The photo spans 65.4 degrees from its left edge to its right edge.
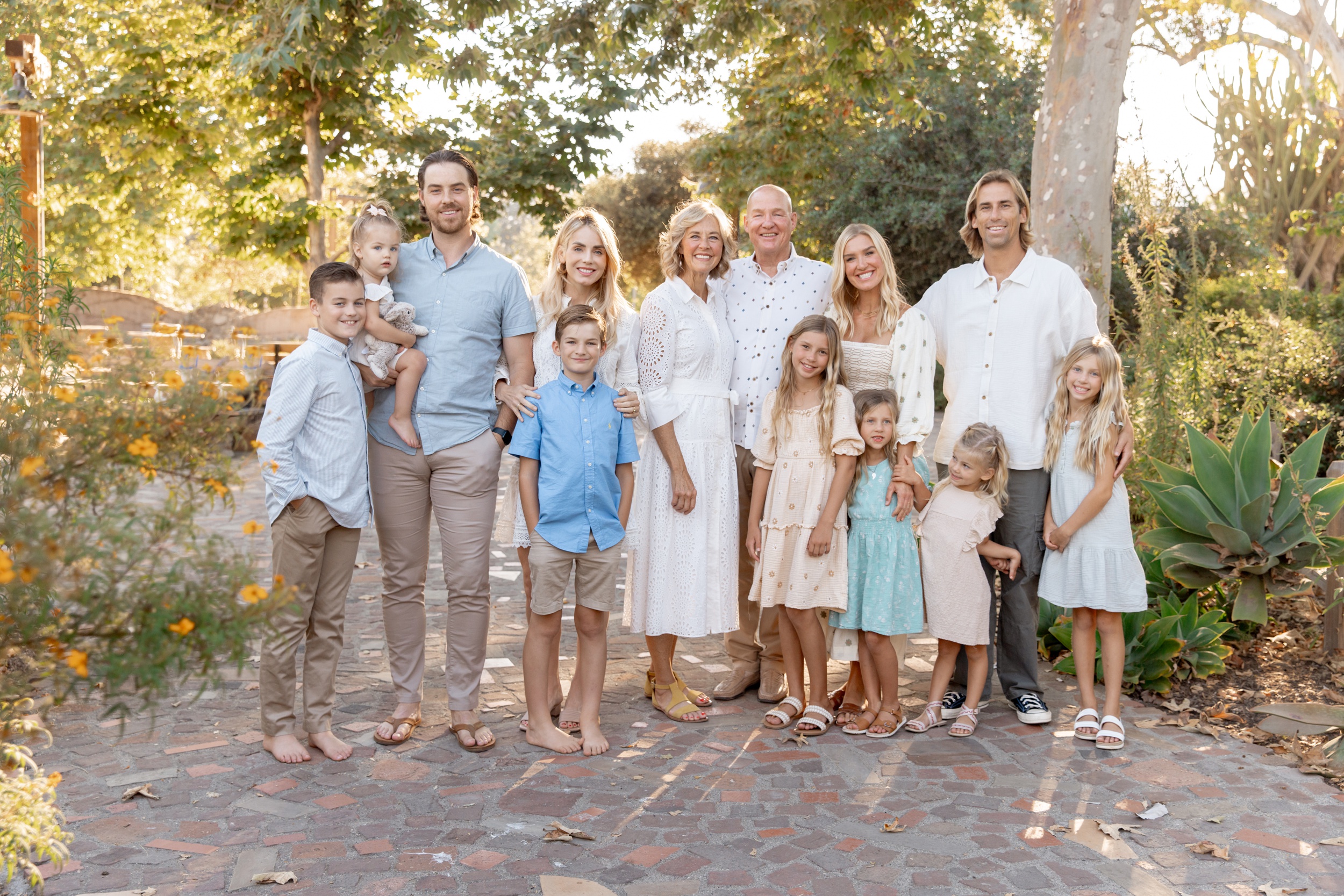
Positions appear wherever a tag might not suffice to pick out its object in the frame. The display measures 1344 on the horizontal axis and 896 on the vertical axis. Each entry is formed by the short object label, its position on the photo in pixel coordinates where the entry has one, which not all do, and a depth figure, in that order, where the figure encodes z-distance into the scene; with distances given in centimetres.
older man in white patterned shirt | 473
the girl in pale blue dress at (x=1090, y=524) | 443
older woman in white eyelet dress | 452
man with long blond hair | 461
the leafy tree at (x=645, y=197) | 2834
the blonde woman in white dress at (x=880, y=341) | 448
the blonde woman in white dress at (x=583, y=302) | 445
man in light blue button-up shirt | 426
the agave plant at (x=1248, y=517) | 498
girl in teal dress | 442
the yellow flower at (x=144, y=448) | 206
